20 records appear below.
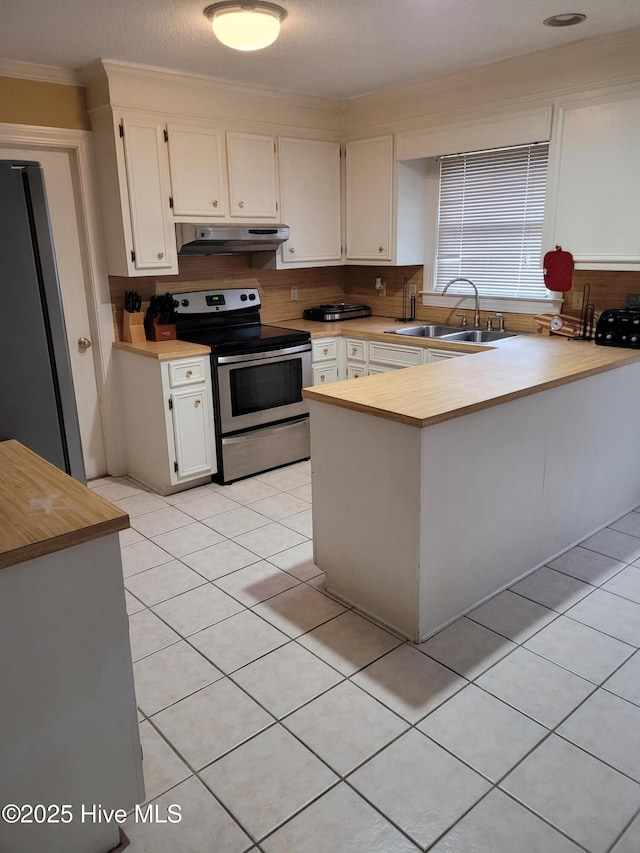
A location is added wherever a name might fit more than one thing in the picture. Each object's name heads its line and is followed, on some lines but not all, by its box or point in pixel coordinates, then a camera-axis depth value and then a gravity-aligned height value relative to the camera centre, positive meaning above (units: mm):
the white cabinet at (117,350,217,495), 3754 -938
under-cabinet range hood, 3855 +125
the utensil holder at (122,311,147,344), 4020 -409
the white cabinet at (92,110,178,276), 3600 +390
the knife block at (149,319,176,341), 4039 -439
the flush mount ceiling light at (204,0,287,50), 2643 +956
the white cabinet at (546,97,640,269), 3283 +334
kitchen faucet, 4418 -422
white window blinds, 4098 +213
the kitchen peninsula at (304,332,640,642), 2322 -872
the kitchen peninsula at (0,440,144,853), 1368 -907
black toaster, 3332 -414
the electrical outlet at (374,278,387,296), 5074 -246
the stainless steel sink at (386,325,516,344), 4212 -541
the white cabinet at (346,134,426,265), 4480 +351
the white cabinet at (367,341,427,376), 4117 -663
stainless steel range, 3949 -775
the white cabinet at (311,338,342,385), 4449 -723
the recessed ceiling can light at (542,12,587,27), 2904 +1040
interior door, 3713 -120
